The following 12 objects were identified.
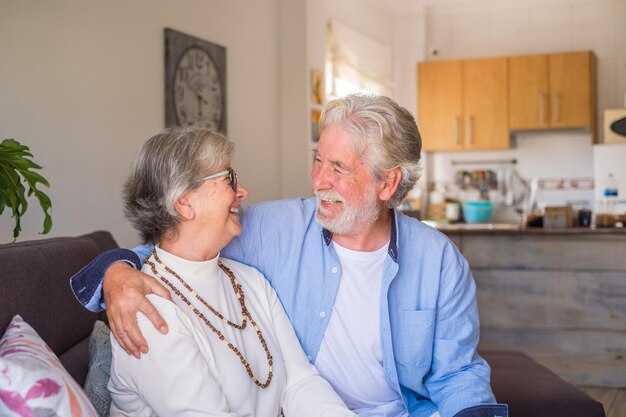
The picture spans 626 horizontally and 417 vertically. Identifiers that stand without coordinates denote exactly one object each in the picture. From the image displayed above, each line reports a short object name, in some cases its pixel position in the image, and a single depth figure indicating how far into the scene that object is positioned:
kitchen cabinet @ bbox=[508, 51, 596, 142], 6.72
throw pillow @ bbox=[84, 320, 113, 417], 1.74
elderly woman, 1.57
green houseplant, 2.08
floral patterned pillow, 1.26
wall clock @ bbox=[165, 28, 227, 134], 4.26
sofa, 1.77
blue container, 7.00
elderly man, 2.09
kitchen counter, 4.61
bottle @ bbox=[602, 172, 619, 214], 6.04
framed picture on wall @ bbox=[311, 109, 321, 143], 5.79
